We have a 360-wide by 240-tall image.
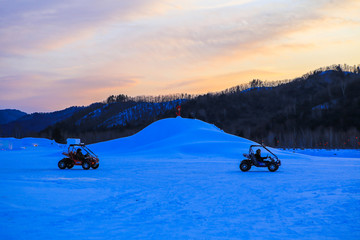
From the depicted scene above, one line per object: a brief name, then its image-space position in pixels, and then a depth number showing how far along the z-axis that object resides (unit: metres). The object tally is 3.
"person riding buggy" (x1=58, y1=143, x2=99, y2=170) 24.25
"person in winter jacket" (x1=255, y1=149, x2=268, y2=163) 22.25
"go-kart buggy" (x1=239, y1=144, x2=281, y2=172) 22.08
